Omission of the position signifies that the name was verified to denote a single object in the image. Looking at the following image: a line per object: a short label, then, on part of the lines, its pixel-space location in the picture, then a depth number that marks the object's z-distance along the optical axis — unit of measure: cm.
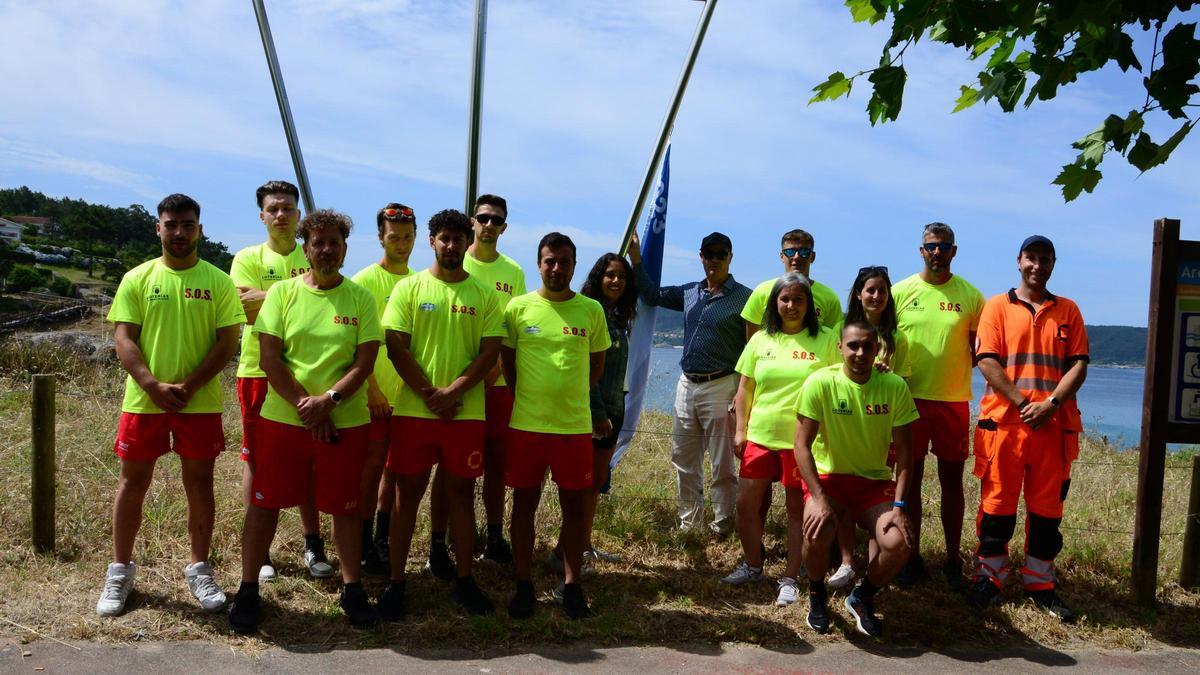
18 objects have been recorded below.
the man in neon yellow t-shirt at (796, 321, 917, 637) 472
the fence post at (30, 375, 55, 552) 525
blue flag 695
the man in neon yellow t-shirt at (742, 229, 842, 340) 571
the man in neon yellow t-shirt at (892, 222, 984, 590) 540
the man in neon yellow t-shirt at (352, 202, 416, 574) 517
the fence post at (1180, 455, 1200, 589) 550
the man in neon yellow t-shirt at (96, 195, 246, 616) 459
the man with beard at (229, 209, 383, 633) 444
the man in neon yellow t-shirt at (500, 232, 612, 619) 473
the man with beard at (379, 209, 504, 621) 465
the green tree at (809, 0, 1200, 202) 267
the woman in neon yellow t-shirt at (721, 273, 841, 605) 513
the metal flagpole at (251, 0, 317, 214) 572
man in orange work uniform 512
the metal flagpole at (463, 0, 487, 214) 591
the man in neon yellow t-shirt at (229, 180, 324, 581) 505
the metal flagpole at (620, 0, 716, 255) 627
